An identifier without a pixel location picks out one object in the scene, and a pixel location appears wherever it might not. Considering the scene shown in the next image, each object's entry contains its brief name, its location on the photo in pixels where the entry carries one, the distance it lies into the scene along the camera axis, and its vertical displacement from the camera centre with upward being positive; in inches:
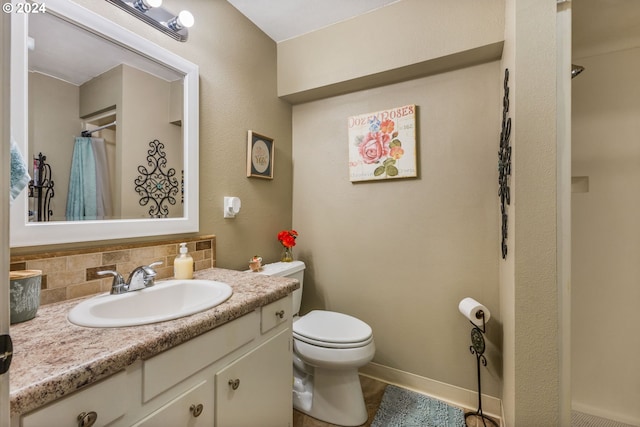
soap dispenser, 49.9 -9.9
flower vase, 79.2 -12.8
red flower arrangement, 78.8 -7.6
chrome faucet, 41.2 -10.5
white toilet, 56.2 -31.6
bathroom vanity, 21.8 -15.6
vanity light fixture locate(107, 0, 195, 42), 45.9 +35.1
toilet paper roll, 56.5 -21.0
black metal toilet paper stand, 58.6 -31.3
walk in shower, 61.2 -3.8
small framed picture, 70.8 +15.2
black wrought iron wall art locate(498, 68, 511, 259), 49.5 +9.0
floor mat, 58.9 -45.5
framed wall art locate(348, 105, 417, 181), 69.7 +17.7
